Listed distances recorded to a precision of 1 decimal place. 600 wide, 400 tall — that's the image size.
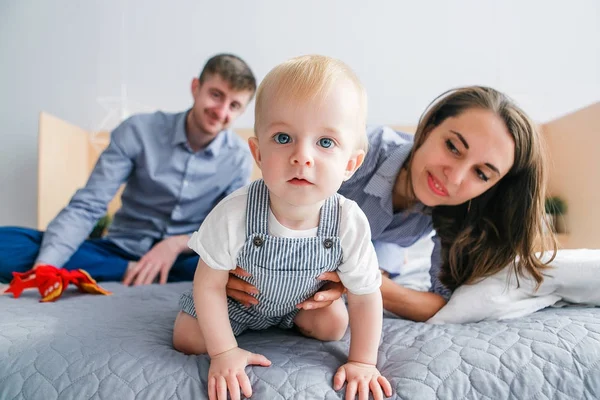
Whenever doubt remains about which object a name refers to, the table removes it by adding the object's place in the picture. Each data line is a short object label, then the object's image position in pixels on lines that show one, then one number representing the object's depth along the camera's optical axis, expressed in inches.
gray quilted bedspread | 25.7
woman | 38.2
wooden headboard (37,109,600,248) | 66.2
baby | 25.2
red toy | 42.4
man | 53.2
